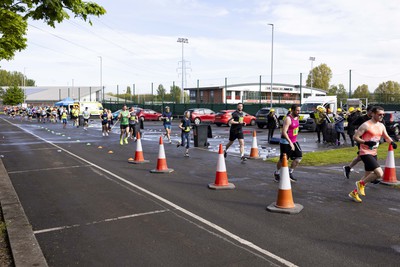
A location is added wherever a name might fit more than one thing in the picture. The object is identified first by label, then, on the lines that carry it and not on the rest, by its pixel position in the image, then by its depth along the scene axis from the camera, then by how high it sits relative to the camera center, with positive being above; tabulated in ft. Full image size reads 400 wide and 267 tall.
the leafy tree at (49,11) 24.90 +6.75
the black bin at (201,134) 55.98 -3.83
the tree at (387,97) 115.85 +3.36
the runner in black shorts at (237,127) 39.99 -2.04
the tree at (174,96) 168.96 +4.85
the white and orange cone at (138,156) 40.06 -5.12
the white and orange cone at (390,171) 28.17 -4.60
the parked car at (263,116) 98.94 -2.13
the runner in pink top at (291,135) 27.99 -1.99
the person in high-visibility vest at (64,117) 108.07 -2.89
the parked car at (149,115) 146.18 -2.96
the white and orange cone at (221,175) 27.23 -4.73
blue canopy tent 188.61 +2.28
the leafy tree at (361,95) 129.61 +4.80
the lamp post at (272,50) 138.51 +20.56
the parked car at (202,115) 120.26 -2.39
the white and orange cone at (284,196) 21.29 -4.85
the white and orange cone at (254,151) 43.24 -4.87
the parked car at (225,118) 108.88 -3.01
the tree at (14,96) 306.14 +8.21
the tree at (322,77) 340.18 +27.04
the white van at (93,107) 169.99 -0.07
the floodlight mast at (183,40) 201.16 +34.67
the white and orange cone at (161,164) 33.84 -5.03
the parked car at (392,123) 71.10 -2.73
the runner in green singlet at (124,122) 61.55 -2.37
